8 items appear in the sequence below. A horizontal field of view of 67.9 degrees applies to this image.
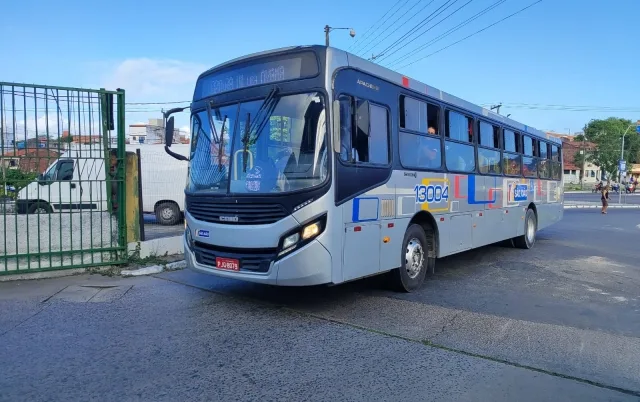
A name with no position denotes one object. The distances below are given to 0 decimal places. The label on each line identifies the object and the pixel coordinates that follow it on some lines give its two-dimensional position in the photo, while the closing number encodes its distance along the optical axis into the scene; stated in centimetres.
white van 782
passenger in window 738
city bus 543
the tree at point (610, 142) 6569
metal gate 755
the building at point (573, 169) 9038
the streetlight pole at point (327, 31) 2178
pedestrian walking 2488
